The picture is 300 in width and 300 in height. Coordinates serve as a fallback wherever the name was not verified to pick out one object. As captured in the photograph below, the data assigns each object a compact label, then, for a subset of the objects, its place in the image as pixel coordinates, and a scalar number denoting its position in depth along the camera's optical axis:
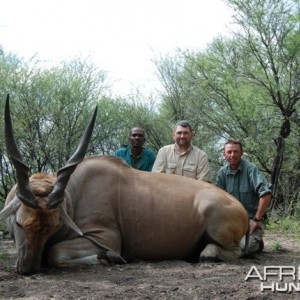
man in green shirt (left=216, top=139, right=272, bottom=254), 5.95
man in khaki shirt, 6.46
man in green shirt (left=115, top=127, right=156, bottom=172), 7.19
